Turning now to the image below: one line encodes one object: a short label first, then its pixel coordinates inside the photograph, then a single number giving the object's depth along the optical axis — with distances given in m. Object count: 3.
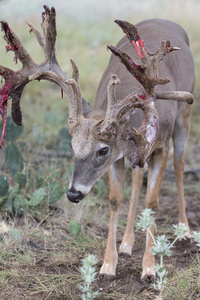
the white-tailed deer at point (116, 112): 7.09
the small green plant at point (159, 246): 5.69
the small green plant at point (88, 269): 5.27
